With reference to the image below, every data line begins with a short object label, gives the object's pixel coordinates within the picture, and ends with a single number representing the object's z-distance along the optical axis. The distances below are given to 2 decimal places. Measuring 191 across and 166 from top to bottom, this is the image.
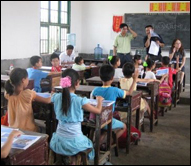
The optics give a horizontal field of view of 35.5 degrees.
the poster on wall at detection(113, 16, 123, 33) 7.98
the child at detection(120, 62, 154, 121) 3.33
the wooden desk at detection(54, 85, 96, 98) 2.96
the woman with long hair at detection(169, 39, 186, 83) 5.89
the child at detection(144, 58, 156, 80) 4.00
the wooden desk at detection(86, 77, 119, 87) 3.68
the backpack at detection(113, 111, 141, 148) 3.09
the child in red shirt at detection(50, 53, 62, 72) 4.90
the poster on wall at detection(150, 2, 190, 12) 7.37
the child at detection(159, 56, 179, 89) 4.68
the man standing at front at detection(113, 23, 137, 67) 6.16
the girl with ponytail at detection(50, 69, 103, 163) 2.16
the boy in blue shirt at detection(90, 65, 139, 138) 2.73
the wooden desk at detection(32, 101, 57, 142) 2.48
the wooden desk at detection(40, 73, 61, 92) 4.26
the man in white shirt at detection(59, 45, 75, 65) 6.06
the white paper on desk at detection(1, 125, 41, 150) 1.54
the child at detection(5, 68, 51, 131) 2.28
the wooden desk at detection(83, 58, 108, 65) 7.42
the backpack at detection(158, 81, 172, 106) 4.31
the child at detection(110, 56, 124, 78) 4.20
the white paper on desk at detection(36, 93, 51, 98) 2.57
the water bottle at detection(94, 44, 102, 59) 8.20
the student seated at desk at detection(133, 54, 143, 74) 4.71
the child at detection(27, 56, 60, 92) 3.99
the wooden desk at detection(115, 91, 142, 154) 2.89
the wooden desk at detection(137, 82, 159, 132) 3.70
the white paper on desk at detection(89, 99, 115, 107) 2.41
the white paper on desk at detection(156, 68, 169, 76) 4.48
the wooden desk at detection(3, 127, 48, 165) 1.46
